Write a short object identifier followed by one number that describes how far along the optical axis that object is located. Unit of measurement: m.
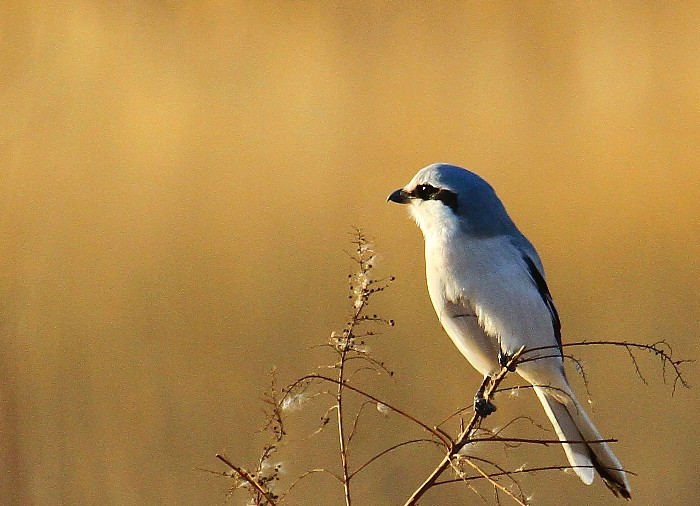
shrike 5.97
